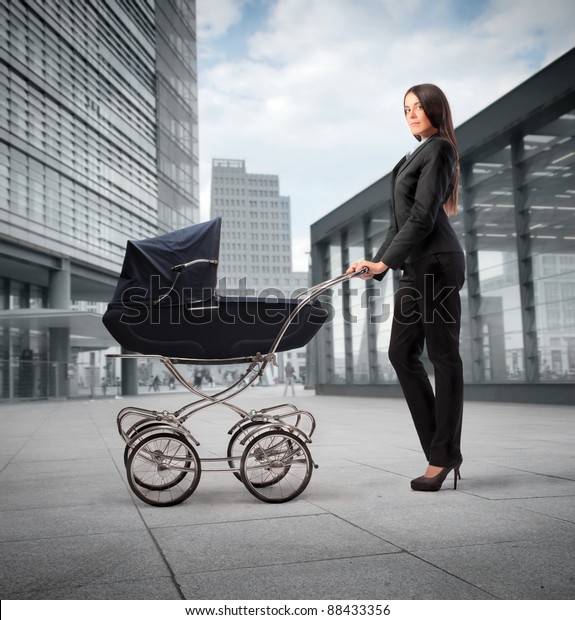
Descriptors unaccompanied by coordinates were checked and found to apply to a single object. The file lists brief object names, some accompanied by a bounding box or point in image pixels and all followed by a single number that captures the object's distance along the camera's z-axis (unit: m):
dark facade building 14.05
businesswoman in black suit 3.97
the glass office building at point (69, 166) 26.00
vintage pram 3.89
